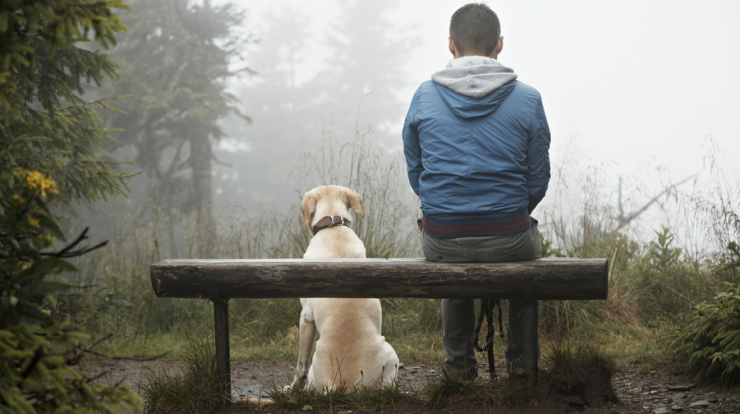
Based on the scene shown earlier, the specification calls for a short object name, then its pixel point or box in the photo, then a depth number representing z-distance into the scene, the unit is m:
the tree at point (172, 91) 19.36
